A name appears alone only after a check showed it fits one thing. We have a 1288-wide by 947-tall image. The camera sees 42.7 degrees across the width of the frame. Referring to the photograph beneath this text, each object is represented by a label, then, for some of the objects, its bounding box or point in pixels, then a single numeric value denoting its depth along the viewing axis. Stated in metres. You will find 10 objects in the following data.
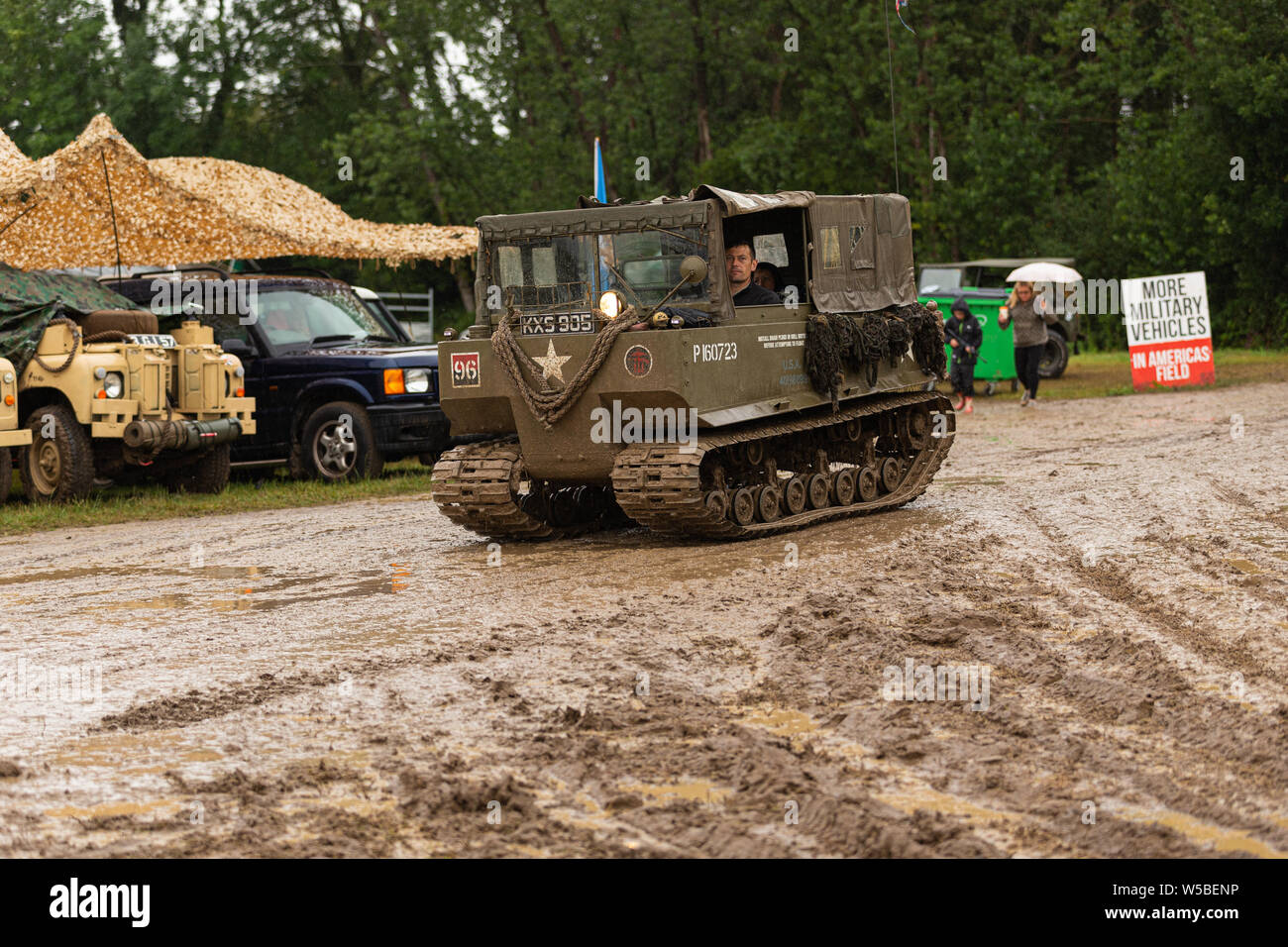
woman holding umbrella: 23.72
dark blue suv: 17.22
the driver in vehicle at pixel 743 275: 12.32
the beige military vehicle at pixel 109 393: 15.41
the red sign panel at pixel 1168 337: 26.31
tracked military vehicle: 11.45
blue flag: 19.14
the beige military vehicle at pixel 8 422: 15.05
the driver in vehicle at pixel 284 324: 17.86
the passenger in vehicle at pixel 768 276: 13.01
